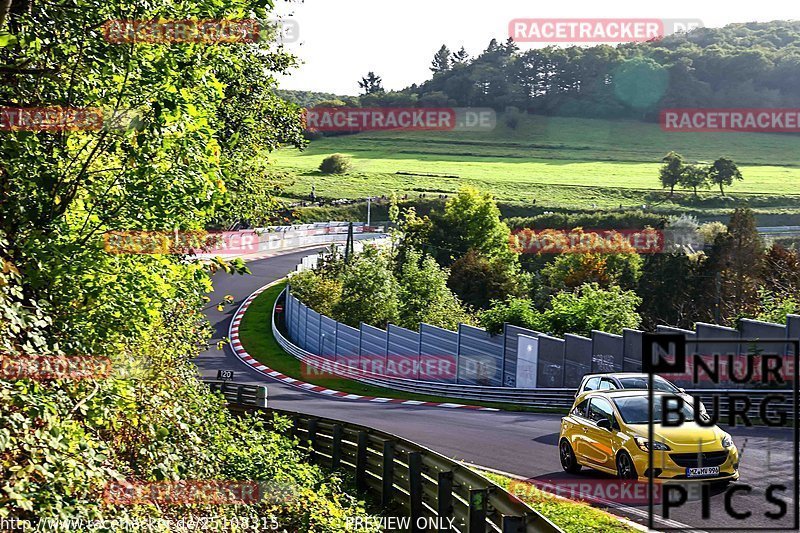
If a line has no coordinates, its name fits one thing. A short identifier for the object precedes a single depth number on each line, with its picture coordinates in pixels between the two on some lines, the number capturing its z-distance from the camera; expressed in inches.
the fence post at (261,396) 1015.0
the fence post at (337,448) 700.0
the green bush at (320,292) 2126.0
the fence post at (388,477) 591.2
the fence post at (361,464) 650.8
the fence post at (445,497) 475.5
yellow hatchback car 535.2
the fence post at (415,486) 535.5
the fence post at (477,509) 413.1
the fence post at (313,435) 754.8
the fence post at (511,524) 349.7
